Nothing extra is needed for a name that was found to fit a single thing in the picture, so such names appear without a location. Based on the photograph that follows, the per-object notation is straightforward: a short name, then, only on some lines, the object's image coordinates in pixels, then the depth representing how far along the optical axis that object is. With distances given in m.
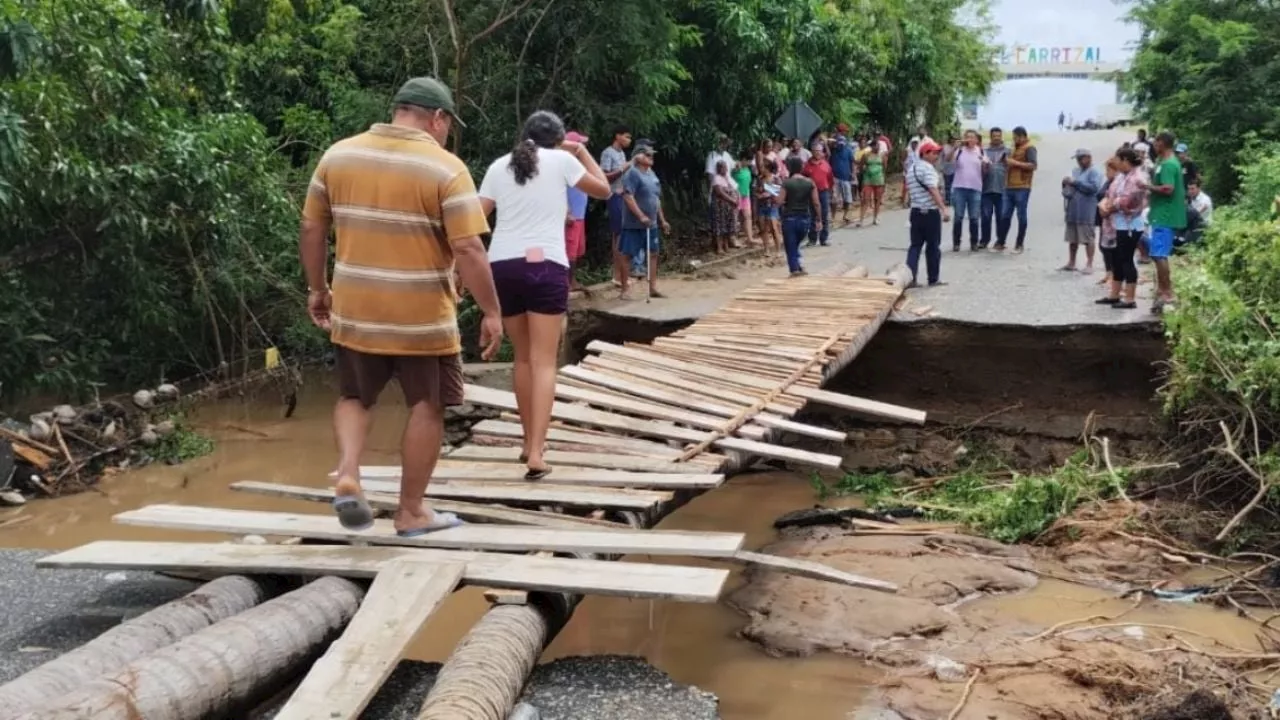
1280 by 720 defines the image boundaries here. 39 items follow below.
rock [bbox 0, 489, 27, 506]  7.24
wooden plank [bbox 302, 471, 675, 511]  4.55
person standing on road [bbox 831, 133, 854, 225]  16.86
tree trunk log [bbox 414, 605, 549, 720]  2.77
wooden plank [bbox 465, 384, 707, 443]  5.75
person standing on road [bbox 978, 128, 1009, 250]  12.08
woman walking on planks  4.69
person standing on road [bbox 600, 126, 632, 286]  10.73
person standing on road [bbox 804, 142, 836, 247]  14.59
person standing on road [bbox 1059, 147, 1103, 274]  10.74
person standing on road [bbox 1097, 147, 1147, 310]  8.40
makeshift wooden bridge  2.84
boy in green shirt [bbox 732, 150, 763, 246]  13.91
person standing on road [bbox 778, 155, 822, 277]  10.43
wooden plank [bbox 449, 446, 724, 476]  5.13
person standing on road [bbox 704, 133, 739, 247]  13.53
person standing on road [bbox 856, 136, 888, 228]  16.91
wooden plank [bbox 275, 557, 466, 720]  2.77
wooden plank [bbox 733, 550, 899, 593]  4.16
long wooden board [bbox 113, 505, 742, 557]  3.87
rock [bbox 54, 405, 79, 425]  8.18
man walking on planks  3.66
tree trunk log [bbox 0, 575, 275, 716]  2.74
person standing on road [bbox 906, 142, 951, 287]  9.84
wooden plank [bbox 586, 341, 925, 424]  6.59
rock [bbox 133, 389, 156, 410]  8.88
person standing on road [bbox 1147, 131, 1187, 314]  8.28
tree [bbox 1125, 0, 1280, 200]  15.86
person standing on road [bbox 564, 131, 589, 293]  8.19
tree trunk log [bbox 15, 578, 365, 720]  2.66
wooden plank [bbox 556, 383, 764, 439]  5.91
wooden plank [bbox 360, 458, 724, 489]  4.84
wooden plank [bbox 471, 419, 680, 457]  5.50
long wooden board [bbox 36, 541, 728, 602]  3.43
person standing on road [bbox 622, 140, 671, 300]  10.35
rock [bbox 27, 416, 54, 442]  7.88
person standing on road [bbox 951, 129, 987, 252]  11.59
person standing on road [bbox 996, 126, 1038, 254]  11.79
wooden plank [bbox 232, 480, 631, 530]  4.36
